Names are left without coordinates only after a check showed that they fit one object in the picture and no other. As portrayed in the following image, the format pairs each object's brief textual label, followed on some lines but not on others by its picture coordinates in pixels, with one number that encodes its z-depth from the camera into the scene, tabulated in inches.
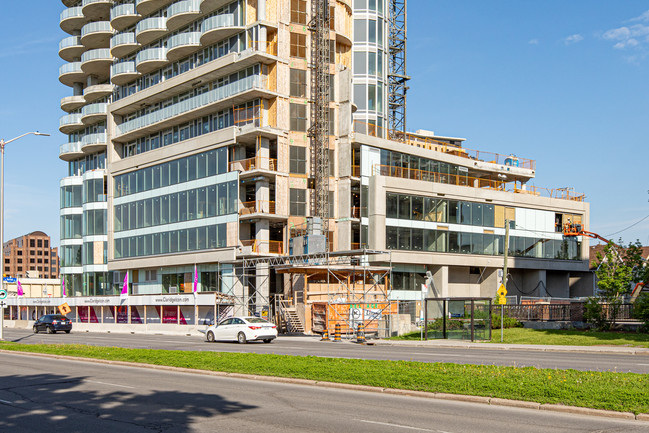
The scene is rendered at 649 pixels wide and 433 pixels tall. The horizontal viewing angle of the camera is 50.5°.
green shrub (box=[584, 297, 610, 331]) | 1393.9
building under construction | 2263.8
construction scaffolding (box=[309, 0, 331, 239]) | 2319.1
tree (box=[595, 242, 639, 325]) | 1397.6
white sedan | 1392.7
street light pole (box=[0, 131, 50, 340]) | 1469.0
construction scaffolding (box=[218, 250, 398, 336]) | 1584.6
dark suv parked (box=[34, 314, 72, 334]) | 2132.1
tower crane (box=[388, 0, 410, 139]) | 3238.2
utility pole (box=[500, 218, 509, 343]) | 2096.1
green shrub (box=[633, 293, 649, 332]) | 1286.9
